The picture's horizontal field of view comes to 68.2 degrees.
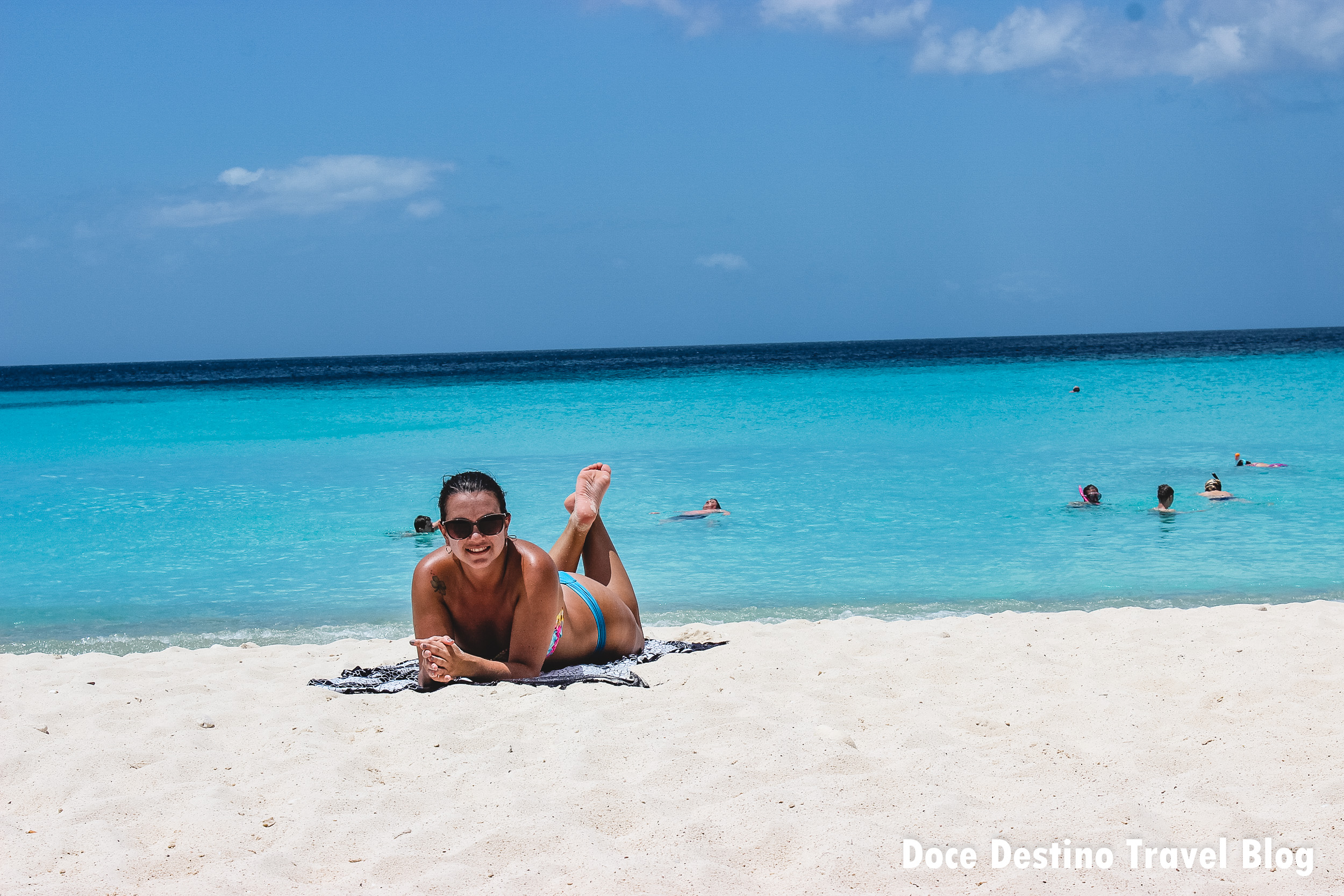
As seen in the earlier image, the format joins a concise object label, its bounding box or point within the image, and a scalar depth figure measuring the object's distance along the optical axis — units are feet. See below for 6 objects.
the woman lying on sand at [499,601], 14.14
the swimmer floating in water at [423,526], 35.85
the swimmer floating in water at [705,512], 38.04
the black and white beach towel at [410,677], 15.30
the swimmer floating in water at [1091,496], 38.24
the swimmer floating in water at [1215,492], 37.88
